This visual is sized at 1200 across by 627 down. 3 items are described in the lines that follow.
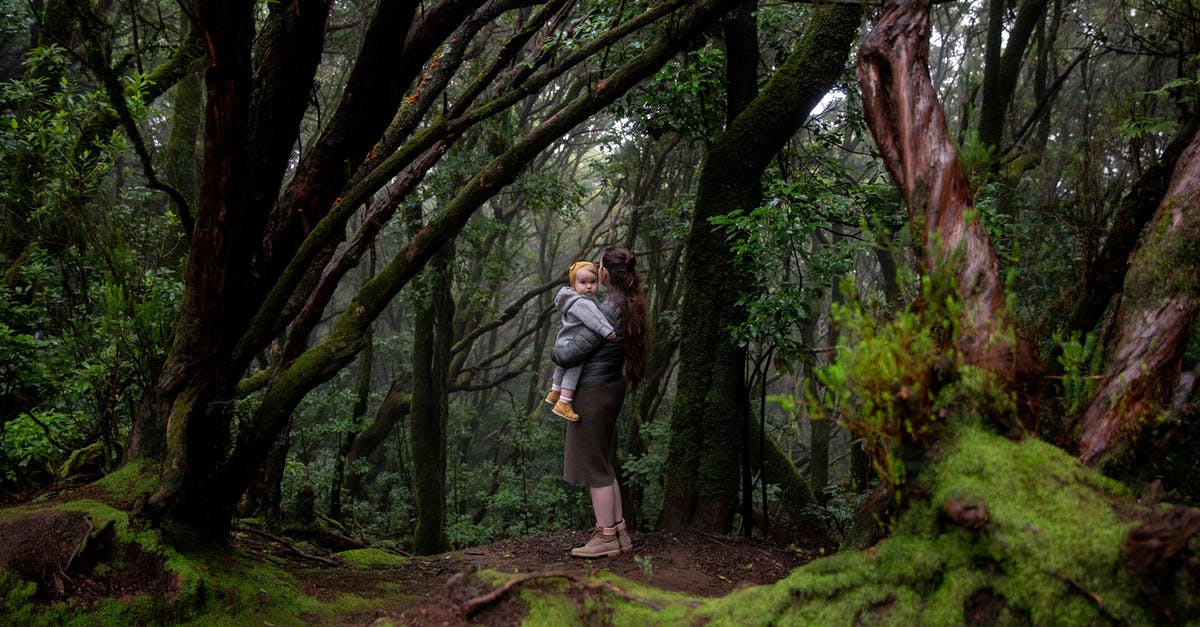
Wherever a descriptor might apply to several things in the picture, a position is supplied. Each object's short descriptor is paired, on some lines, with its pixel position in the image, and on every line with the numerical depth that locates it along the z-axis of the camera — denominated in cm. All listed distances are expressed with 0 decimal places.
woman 468
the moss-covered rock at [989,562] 151
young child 455
